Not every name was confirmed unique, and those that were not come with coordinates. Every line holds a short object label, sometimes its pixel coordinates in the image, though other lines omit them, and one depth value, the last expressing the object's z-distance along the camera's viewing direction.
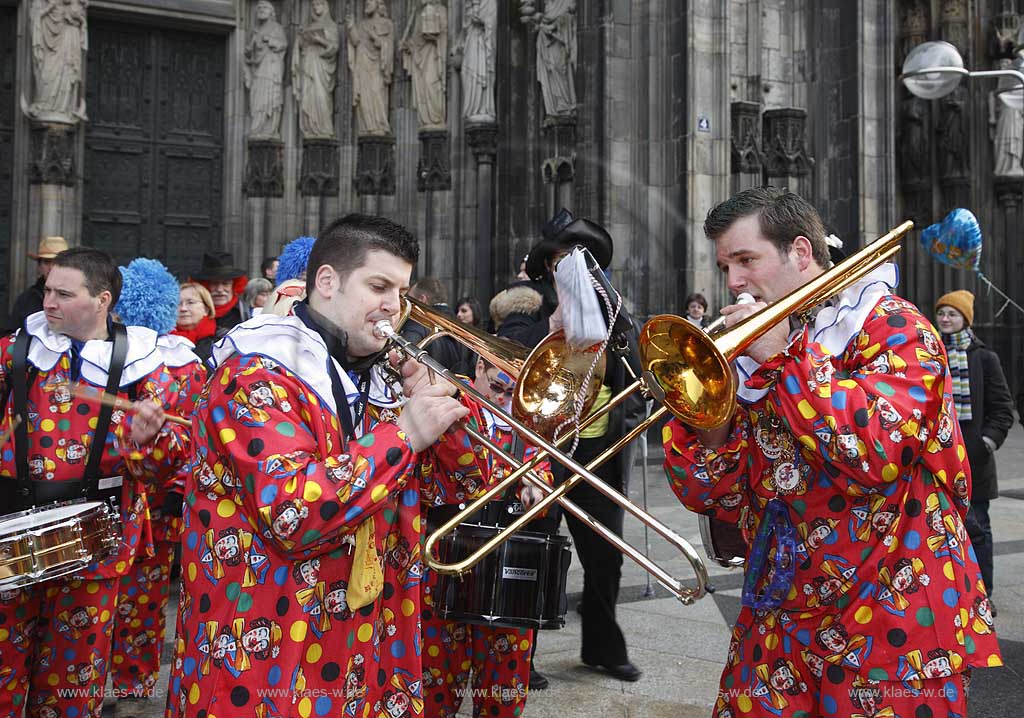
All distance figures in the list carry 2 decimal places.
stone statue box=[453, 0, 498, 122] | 13.20
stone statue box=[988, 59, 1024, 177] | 16.08
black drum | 3.15
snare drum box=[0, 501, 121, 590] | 2.83
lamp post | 8.69
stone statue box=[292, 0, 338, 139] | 14.12
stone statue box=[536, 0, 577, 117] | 12.56
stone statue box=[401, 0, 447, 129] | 13.80
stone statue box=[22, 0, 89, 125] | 13.06
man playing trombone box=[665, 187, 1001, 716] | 2.13
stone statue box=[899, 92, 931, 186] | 16.38
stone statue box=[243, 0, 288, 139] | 14.24
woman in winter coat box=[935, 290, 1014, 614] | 5.79
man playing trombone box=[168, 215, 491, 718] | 2.06
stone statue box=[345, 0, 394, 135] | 14.15
